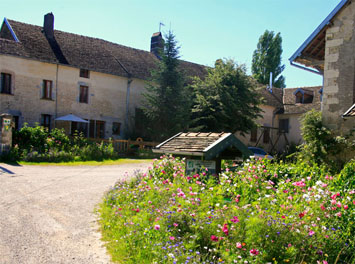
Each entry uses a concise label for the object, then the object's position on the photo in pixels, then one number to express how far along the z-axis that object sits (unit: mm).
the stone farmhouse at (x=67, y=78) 23281
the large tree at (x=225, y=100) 24719
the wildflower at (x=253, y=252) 4053
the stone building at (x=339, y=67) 12047
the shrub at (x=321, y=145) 11648
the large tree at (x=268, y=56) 42719
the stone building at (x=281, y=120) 33175
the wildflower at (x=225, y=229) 4506
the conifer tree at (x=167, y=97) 24547
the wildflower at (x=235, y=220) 4625
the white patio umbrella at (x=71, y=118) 24062
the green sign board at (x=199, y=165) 7367
